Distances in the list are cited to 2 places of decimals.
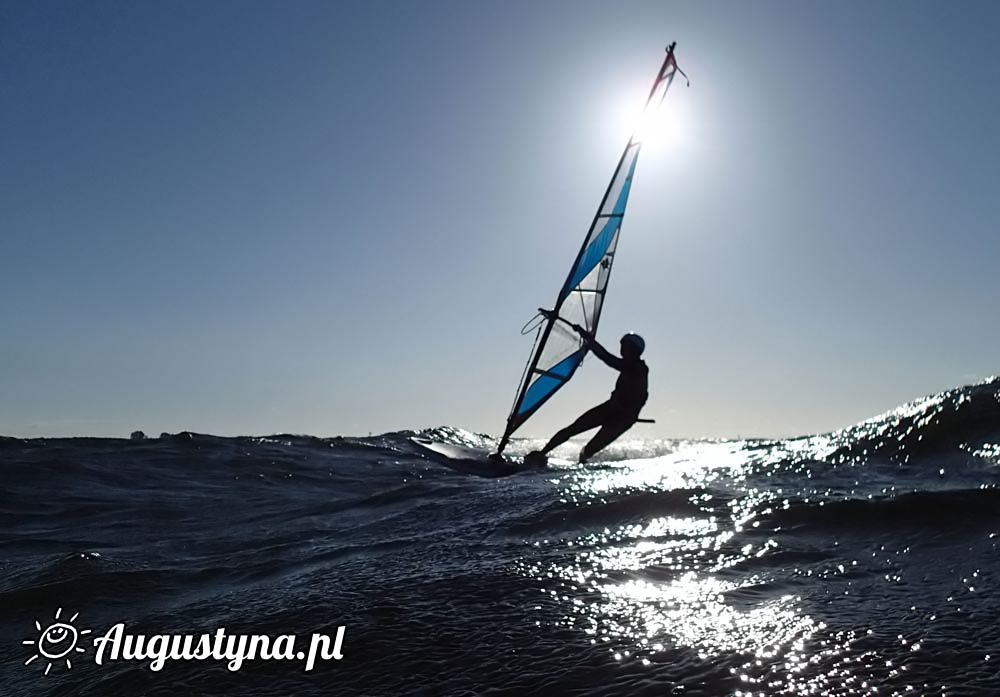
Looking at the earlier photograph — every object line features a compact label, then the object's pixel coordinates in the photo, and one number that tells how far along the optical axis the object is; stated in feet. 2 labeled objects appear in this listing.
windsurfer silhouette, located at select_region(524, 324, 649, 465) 36.11
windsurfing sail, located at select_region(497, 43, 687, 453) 40.40
